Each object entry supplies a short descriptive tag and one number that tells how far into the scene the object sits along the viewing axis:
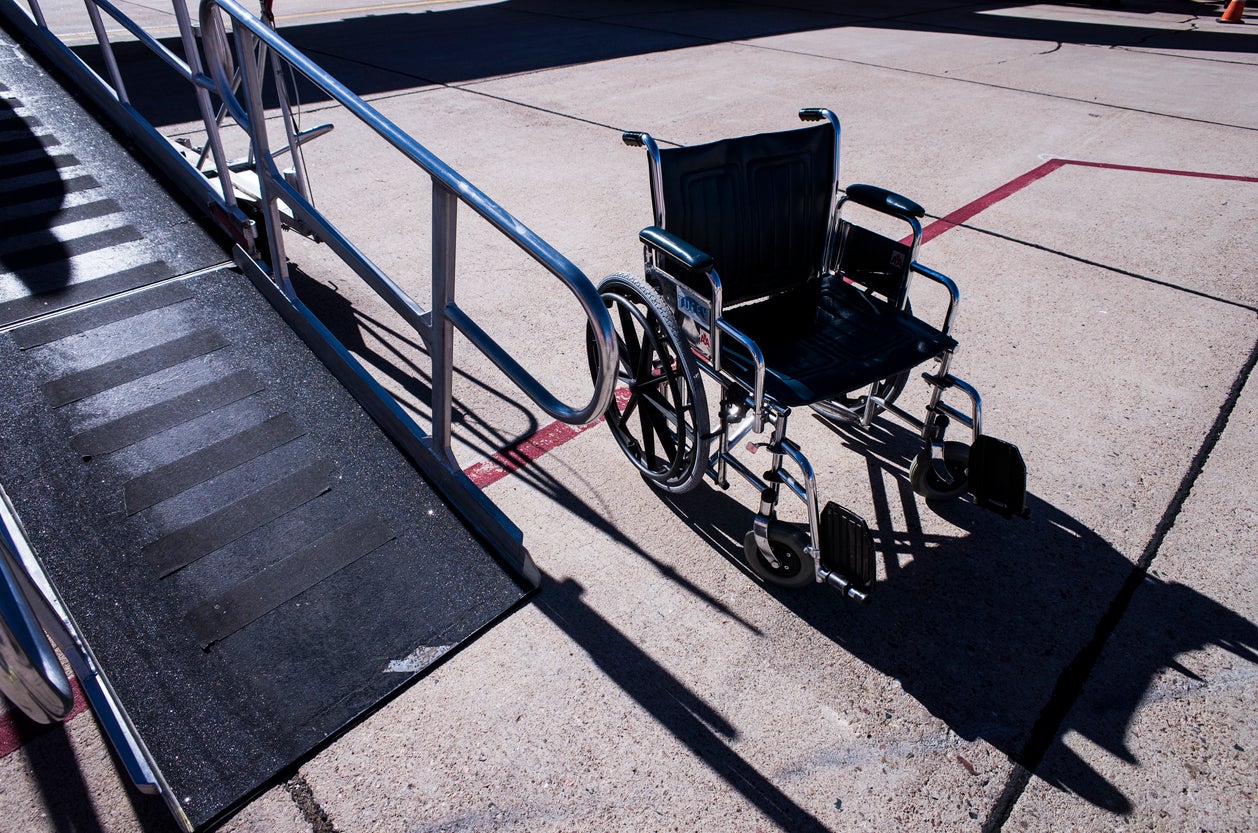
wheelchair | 2.51
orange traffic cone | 12.59
